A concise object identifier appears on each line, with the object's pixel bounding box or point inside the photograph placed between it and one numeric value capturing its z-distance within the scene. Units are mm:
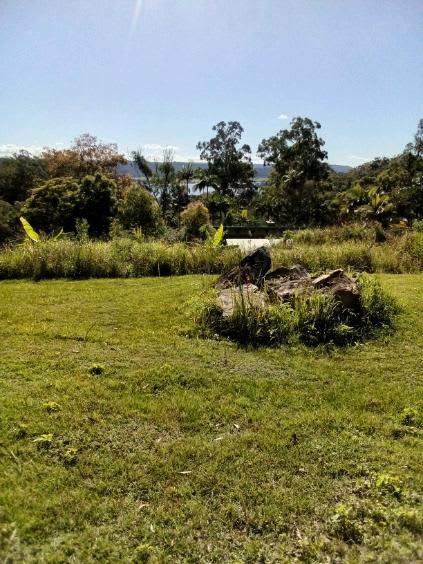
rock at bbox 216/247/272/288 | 7434
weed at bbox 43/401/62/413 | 3832
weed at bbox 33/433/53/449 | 3330
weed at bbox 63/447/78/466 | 3157
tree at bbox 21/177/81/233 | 24906
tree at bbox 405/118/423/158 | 30375
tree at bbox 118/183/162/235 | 21562
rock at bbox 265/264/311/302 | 6652
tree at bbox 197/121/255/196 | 40406
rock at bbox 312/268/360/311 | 6325
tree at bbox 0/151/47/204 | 36062
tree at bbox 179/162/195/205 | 35406
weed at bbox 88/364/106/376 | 4672
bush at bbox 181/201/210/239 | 23966
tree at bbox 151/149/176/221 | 33594
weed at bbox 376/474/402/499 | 2861
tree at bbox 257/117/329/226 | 32250
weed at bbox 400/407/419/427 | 3808
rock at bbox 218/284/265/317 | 6188
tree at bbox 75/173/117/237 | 24828
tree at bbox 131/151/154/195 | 32812
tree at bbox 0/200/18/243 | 27312
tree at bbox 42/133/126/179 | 33344
